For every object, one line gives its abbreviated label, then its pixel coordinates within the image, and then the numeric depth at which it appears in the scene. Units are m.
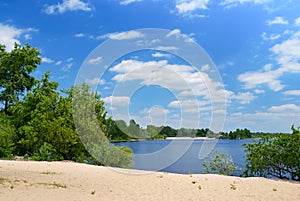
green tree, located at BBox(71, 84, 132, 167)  13.55
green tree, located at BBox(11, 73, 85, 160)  13.81
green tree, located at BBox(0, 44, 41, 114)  18.26
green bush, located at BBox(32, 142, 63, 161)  12.61
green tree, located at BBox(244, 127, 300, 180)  9.21
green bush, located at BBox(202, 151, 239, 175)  10.44
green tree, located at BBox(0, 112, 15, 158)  12.99
